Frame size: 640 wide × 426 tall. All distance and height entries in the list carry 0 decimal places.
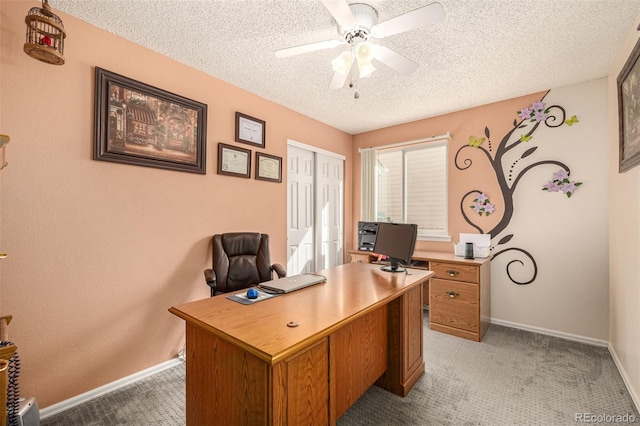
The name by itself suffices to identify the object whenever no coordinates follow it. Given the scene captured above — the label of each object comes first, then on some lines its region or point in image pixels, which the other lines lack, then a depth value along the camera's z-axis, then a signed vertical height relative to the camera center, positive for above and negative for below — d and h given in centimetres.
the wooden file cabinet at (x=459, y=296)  284 -85
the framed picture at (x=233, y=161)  278 +55
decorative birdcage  156 +103
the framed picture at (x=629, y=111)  189 +79
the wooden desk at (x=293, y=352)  111 -68
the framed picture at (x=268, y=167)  313 +54
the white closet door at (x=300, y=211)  360 +4
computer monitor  215 -22
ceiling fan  148 +107
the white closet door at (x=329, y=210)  403 +6
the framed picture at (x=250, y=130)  293 +92
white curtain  430 +51
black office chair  249 -46
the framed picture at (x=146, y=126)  204 +71
